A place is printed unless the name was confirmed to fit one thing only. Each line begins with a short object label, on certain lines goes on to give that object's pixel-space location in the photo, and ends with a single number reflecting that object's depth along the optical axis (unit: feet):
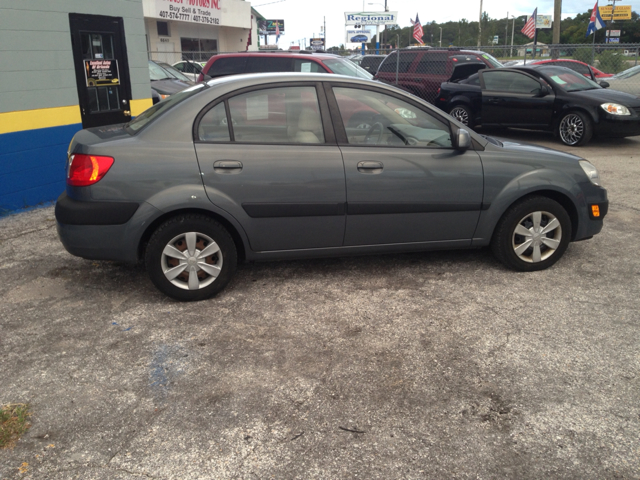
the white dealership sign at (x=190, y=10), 104.27
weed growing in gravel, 9.03
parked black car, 35.53
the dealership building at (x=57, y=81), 21.68
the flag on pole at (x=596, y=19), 104.87
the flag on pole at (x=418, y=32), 129.64
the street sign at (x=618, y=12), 214.07
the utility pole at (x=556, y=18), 74.28
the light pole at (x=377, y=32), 166.17
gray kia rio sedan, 13.28
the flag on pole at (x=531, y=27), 104.13
